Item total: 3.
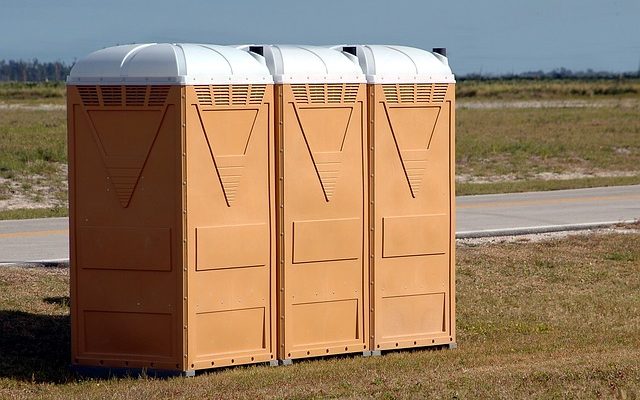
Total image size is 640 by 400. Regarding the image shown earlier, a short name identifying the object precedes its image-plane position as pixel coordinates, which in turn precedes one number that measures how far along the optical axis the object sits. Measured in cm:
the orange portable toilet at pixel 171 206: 1766
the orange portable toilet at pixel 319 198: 1855
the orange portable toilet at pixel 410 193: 1936
